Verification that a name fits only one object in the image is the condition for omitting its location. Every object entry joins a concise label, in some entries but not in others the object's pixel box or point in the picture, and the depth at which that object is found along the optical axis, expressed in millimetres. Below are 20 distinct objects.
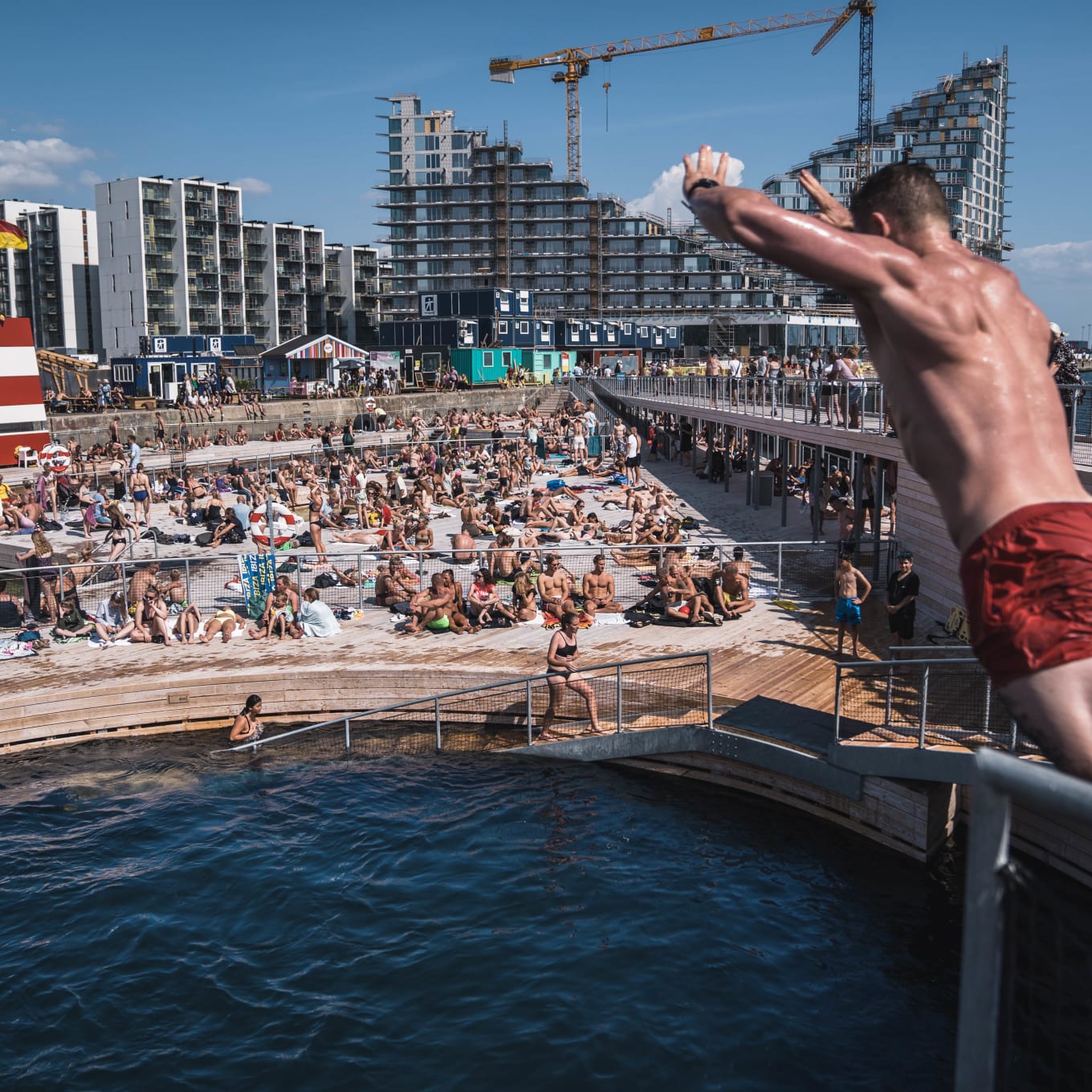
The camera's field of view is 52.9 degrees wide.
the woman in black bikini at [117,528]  22406
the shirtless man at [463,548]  18766
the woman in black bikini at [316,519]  23031
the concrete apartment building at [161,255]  106125
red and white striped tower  35125
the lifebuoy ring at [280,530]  22531
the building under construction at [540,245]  122188
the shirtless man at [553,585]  17625
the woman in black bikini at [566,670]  14133
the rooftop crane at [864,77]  140500
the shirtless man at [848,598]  14656
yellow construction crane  141750
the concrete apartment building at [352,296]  127062
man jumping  2215
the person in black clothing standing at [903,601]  14875
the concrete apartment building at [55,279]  114312
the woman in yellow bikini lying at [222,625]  17625
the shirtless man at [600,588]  18062
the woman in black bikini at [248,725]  14875
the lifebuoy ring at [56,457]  31016
